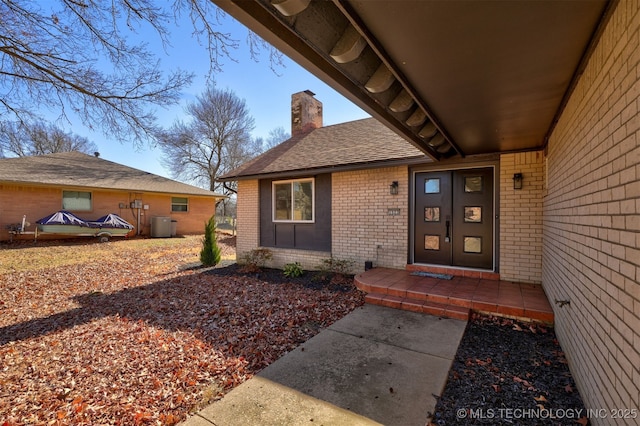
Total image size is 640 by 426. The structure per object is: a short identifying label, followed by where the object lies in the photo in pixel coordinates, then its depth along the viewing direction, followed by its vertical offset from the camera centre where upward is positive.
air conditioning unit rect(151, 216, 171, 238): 15.70 -0.80
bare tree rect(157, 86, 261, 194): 23.73 +6.56
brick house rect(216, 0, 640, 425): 1.63 +1.19
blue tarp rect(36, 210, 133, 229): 12.33 -0.37
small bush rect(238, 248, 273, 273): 8.19 -1.36
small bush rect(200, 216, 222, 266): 8.78 -1.15
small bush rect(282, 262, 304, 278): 7.16 -1.51
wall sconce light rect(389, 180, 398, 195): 6.33 +0.59
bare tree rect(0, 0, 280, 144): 4.55 +2.85
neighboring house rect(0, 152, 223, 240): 12.41 +1.04
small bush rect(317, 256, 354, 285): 6.54 -1.42
